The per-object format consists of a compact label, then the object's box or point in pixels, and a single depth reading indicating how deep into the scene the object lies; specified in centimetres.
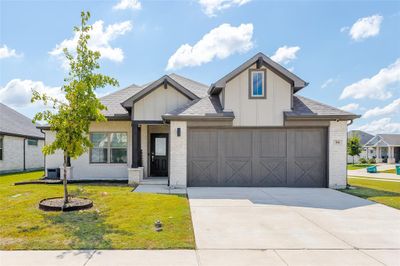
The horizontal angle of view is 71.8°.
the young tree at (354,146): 3938
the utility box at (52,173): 1367
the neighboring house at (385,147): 4556
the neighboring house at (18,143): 1844
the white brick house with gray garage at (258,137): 1149
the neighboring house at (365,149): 4903
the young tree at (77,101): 757
